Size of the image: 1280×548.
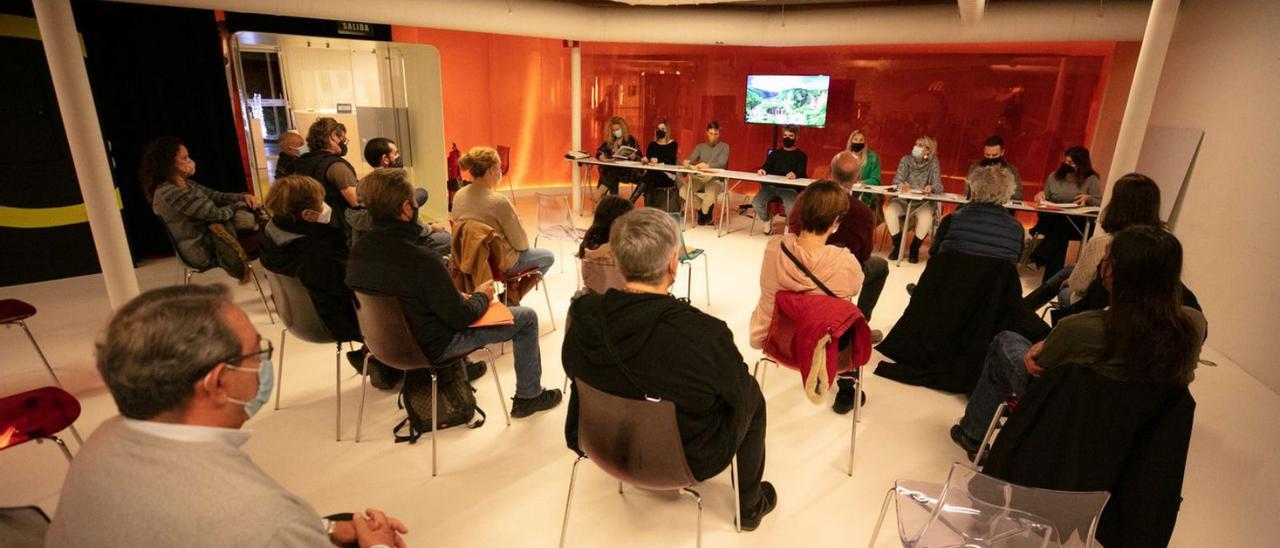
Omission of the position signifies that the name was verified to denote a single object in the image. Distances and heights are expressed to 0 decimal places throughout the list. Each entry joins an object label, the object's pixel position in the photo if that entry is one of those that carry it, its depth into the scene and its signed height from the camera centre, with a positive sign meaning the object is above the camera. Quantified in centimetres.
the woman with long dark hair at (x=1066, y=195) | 555 -68
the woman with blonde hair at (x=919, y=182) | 624 -69
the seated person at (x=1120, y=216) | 306 -48
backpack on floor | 303 -146
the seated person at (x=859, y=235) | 374 -73
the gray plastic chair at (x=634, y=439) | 178 -98
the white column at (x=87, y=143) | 319 -26
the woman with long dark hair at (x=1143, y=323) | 187 -62
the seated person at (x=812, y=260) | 268 -64
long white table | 526 -77
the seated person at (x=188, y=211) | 405 -74
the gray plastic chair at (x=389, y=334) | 250 -96
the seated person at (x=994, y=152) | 562 -32
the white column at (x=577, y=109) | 799 -4
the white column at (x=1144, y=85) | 390 +22
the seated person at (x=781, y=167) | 710 -65
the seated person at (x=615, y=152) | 803 -57
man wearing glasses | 104 -61
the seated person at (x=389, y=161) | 448 -43
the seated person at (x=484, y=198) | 384 -58
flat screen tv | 838 +16
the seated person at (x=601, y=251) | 334 -81
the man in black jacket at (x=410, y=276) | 253 -70
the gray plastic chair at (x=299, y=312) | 292 -101
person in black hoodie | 178 -69
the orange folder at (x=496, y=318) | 281 -96
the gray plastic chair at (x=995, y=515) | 170 -113
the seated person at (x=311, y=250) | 288 -70
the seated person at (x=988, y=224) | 326 -57
